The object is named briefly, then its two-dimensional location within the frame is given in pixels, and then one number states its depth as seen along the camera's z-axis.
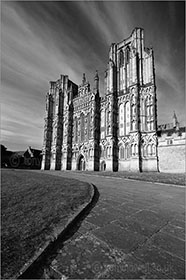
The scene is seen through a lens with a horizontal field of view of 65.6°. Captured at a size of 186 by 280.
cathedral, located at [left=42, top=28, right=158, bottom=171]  28.20
